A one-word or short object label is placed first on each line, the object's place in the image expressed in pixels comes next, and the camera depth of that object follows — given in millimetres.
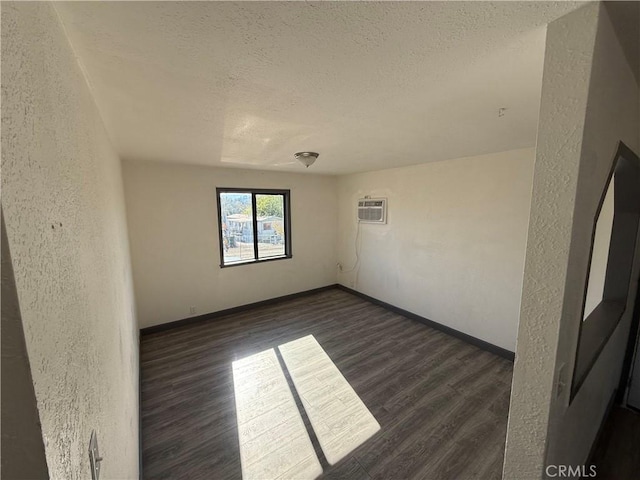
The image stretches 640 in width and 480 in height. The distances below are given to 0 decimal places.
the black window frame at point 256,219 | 3762
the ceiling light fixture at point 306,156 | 2523
